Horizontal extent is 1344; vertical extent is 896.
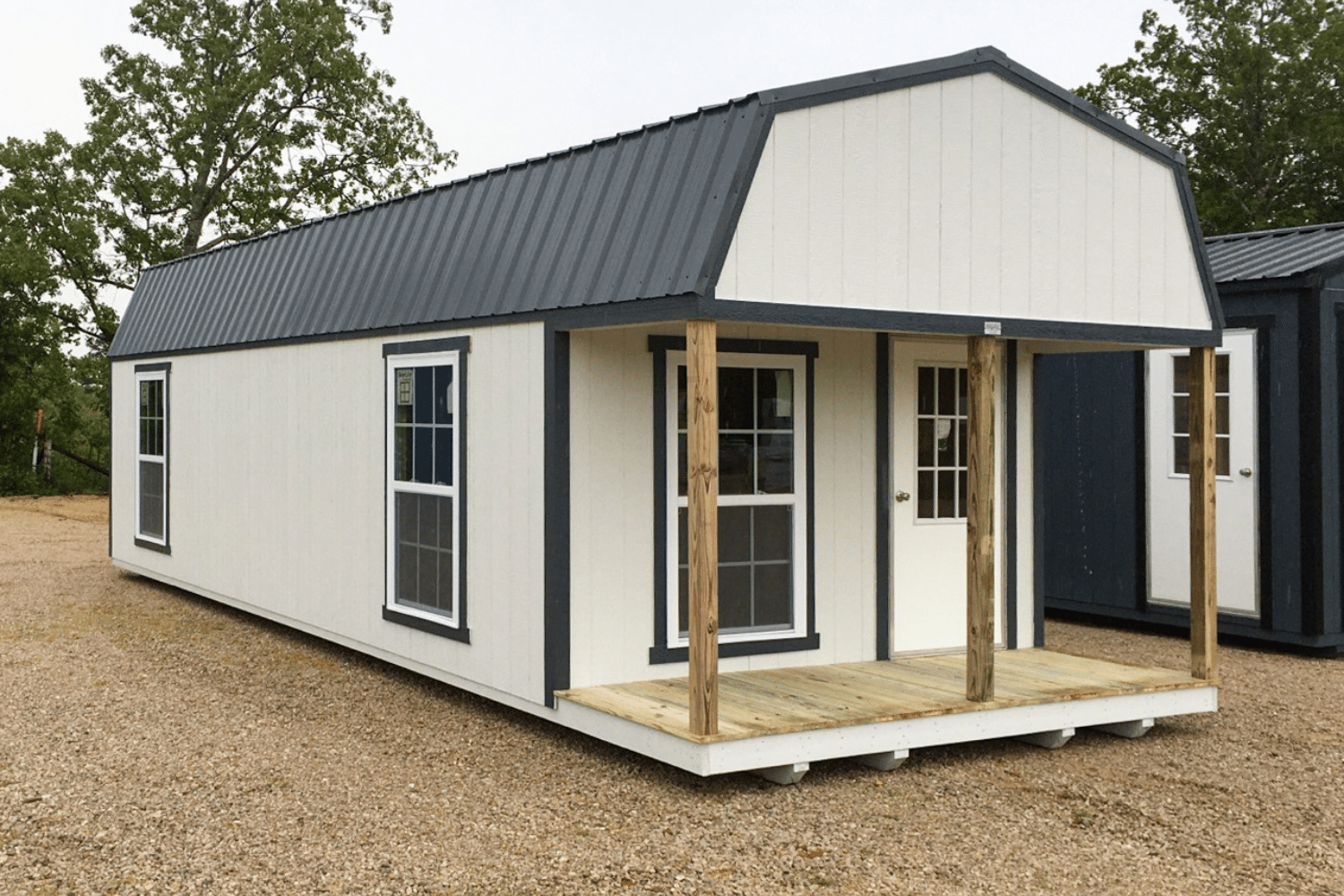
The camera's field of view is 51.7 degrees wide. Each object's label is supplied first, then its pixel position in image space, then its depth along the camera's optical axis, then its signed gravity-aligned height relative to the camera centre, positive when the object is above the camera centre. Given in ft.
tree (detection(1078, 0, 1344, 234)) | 92.07 +24.39
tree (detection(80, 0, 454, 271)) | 77.41 +19.30
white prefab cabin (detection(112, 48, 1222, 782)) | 18.98 +0.72
